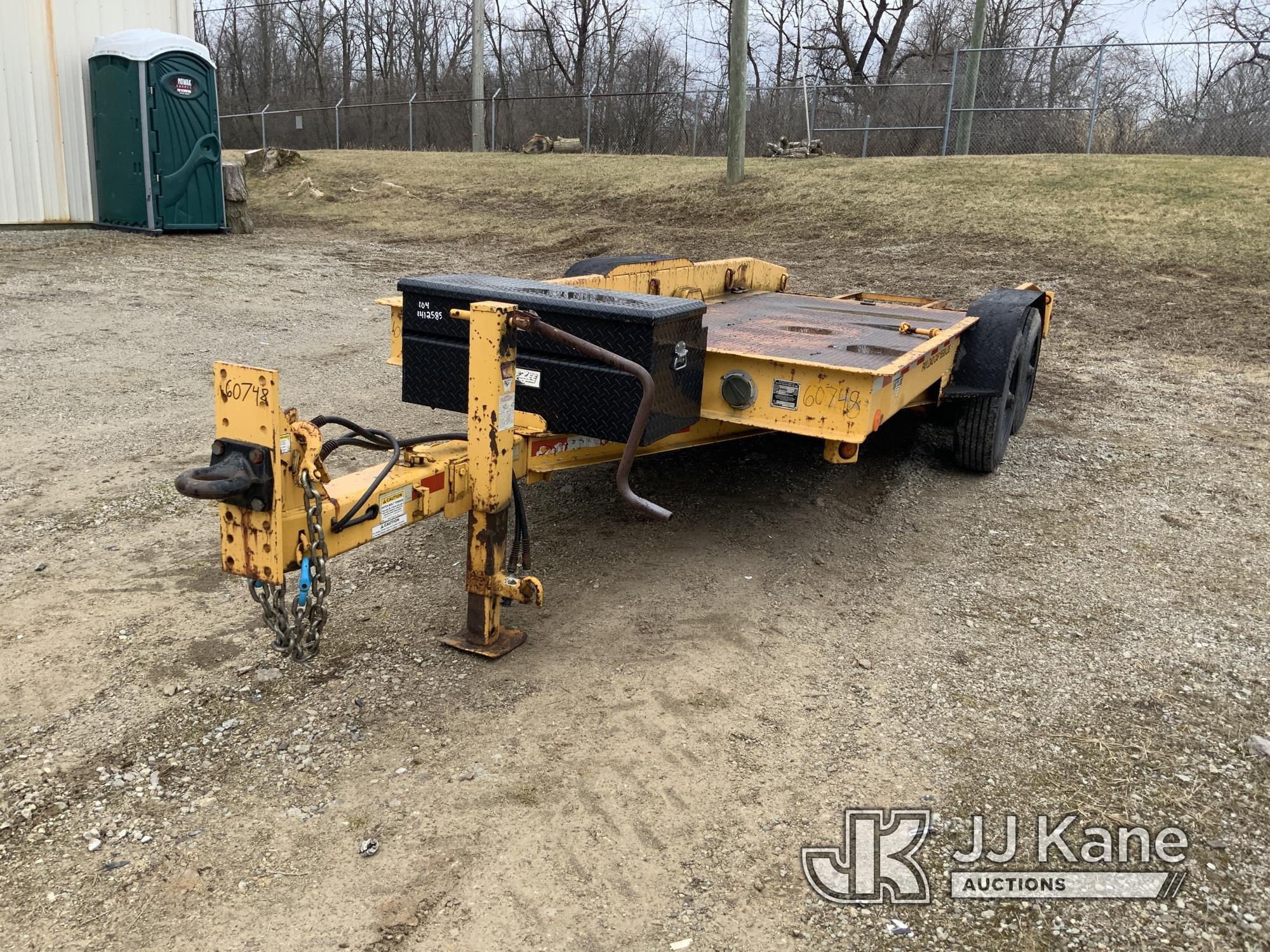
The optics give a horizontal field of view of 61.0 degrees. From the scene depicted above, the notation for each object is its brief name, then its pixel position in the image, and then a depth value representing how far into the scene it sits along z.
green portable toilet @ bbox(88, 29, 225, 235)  13.57
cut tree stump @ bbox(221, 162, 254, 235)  15.52
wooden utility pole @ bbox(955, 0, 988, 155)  21.17
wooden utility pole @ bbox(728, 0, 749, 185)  16.89
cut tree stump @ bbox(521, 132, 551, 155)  26.59
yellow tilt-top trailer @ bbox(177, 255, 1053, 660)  2.81
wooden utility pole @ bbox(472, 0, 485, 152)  29.16
